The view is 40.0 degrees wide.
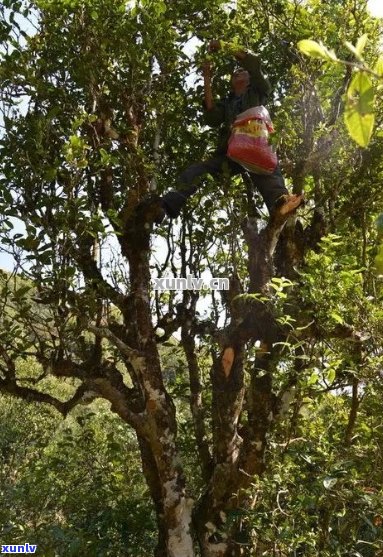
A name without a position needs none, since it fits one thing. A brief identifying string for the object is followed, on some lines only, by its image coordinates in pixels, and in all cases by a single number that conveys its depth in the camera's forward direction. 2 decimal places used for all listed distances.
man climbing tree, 4.02
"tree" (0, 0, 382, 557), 3.30
